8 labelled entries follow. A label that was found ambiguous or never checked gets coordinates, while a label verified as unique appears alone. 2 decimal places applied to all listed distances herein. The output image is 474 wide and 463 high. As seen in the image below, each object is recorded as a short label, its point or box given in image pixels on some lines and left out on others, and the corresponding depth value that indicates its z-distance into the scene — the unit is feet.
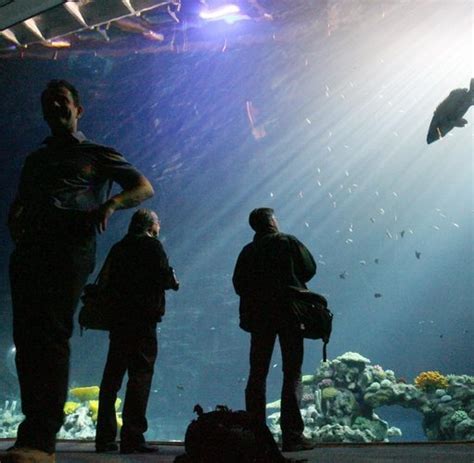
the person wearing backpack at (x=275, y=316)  11.50
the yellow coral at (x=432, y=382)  42.09
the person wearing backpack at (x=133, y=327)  12.33
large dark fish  19.30
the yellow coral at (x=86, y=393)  61.16
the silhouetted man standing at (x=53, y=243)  6.25
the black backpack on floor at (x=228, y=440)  6.75
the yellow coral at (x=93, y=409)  51.91
